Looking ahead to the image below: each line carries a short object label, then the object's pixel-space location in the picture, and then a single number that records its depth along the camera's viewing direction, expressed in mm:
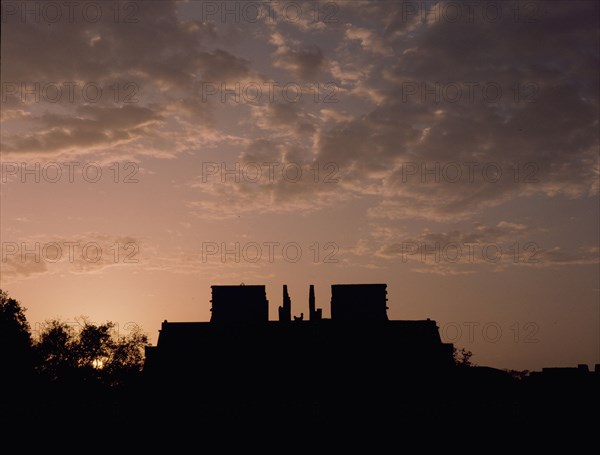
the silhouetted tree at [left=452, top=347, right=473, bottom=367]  101975
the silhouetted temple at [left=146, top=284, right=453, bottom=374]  45906
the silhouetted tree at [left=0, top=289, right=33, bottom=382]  71750
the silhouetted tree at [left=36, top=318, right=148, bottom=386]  87438
